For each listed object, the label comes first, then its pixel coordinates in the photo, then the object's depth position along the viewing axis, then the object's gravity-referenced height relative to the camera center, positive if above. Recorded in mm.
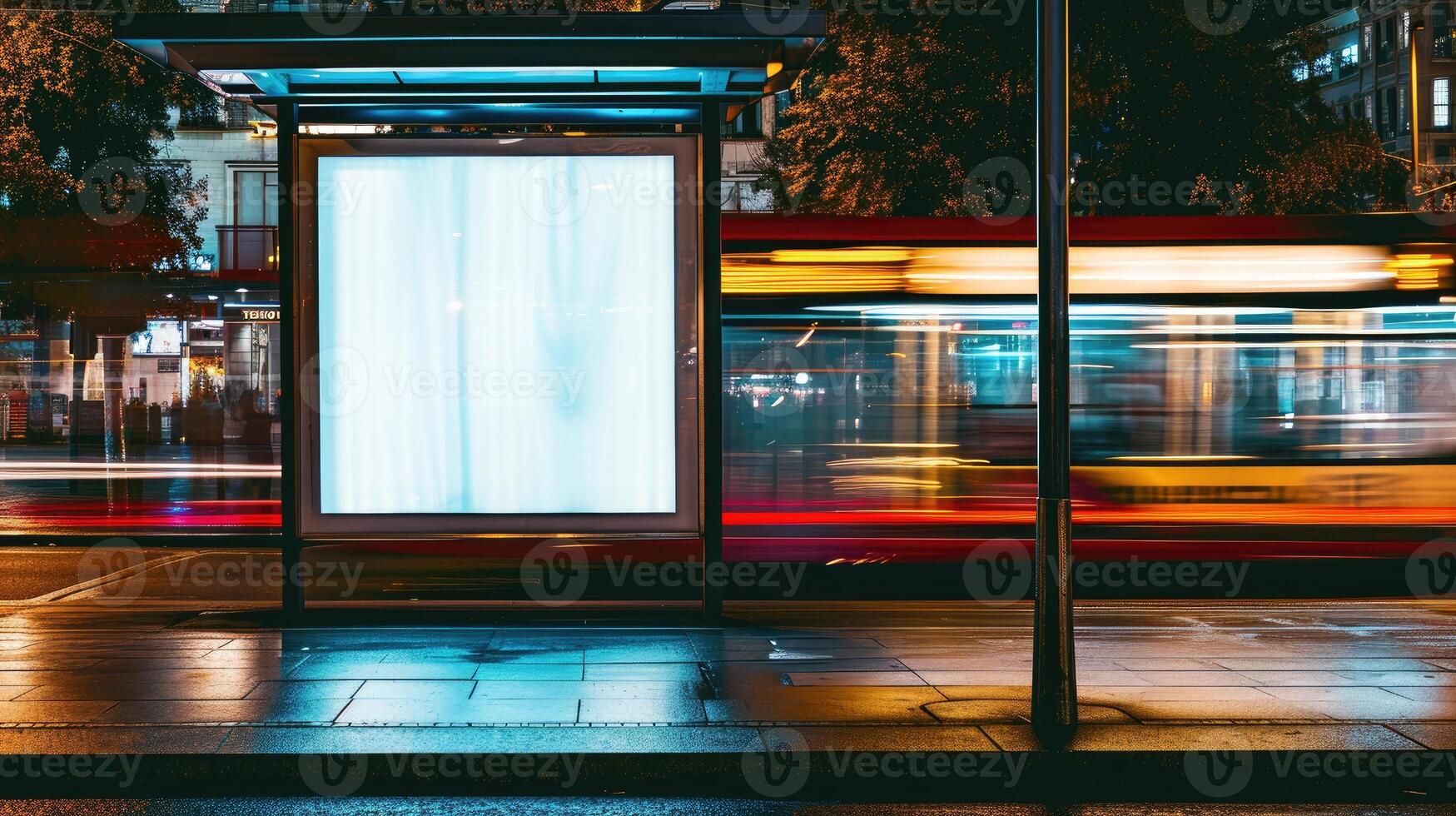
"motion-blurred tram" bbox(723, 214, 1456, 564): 11219 +110
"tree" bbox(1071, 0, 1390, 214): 19516 +4519
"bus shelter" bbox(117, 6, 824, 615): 8508 +561
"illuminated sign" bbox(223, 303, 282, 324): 28828 +2115
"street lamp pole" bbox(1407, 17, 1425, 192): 22095 +5045
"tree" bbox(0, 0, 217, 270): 21047 +4993
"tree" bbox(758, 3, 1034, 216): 19812 +4664
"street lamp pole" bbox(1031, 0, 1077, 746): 6273 +119
